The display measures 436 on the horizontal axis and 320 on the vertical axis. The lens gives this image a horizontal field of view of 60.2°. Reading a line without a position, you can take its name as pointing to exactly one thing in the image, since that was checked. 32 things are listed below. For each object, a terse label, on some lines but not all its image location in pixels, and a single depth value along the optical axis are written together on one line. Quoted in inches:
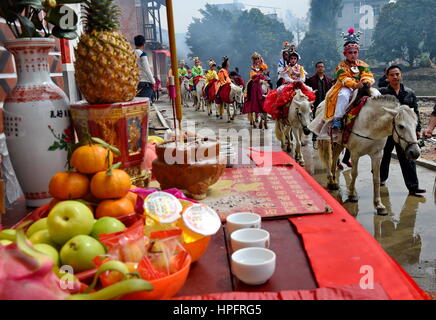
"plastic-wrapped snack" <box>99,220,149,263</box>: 42.8
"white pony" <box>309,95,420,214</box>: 154.9
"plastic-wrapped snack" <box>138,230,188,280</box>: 40.9
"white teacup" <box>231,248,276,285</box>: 45.3
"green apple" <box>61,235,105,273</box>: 43.2
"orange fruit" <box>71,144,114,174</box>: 57.7
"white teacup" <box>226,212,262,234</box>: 58.1
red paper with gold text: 73.2
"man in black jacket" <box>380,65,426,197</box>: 191.8
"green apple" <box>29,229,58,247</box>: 46.8
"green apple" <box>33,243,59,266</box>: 42.8
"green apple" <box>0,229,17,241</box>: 45.4
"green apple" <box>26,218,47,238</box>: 50.6
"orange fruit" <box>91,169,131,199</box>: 55.5
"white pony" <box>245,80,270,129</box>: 432.5
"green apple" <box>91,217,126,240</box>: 48.0
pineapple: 74.2
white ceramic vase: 70.9
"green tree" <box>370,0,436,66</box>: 1162.6
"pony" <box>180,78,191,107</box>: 789.1
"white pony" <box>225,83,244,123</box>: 535.5
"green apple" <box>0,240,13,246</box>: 42.9
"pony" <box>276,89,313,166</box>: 268.4
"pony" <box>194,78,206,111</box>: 693.7
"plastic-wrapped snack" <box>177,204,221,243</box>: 48.5
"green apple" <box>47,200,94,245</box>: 45.2
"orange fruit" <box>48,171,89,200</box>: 55.9
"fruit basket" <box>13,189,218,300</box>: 39.0
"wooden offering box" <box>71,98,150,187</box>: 73.7
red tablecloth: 46.7
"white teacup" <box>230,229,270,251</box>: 52.2
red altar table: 44.1
